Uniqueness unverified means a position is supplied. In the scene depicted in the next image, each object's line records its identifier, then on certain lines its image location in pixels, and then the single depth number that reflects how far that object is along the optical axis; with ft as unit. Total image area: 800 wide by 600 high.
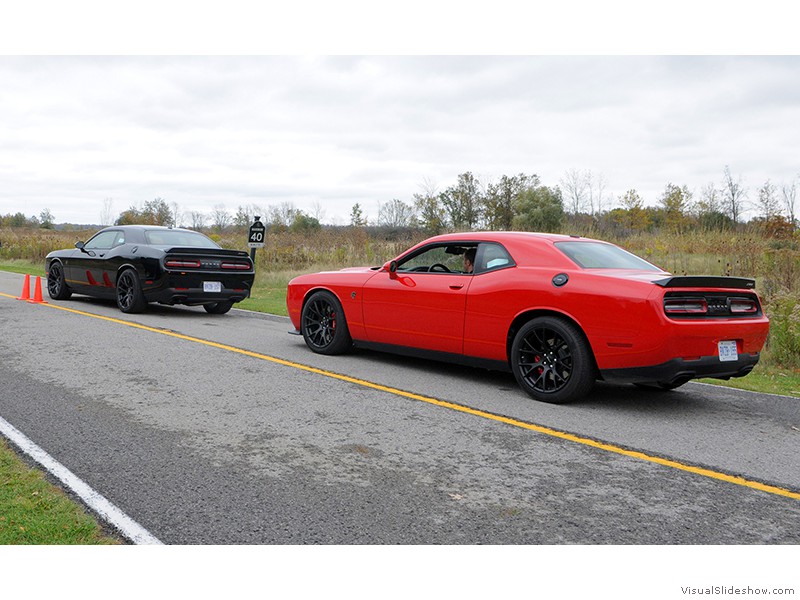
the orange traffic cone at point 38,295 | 44.90
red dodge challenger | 18.25
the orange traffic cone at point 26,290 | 46.44
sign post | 57.93
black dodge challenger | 38.25
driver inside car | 22.85
